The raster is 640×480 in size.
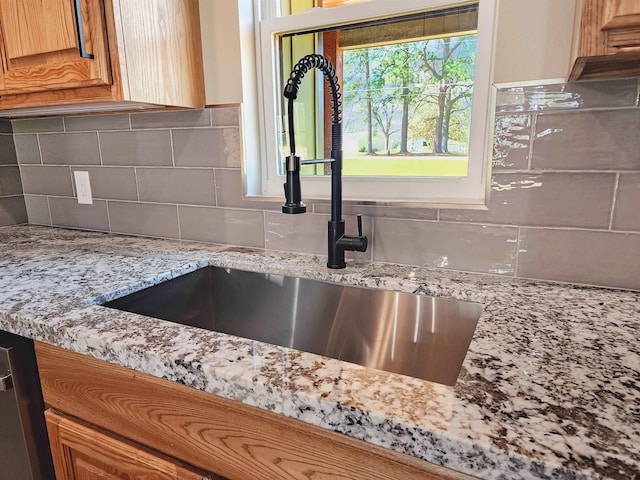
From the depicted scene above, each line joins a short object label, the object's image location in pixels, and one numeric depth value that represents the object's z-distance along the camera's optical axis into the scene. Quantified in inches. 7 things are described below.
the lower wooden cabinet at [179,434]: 19.2
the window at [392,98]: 38.3
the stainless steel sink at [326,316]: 33.3
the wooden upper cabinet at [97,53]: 36.4
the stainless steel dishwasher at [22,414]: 29.9
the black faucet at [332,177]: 34.1
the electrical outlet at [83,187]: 58.8
